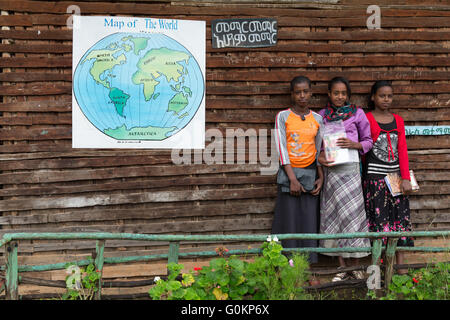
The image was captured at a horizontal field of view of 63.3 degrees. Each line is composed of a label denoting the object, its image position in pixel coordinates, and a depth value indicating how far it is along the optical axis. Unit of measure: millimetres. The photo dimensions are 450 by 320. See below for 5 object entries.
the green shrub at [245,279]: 3123
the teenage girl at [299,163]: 4172
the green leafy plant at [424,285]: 3439
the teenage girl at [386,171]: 4176
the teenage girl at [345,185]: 4070
